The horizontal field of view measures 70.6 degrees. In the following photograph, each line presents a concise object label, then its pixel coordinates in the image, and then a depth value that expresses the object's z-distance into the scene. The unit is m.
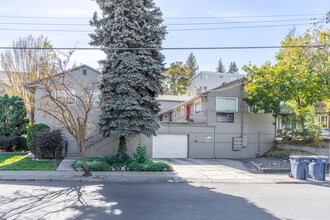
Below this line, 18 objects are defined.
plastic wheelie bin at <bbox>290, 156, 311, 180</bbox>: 11.23
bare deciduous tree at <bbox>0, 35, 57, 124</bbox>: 22.30
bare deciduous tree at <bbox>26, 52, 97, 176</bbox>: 9.80
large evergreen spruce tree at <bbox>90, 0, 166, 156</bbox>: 12.21
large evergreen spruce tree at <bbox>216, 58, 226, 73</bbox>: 64.25
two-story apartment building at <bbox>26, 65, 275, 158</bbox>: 16.12
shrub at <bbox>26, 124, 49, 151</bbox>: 13.57
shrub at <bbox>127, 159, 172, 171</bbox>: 11.78
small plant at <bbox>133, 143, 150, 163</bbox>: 12.42
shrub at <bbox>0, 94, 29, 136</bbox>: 17.11
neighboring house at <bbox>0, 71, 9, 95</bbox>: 24.05
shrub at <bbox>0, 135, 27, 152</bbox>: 16.34
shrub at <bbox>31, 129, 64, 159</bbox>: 13.30
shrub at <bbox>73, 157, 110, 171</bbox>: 11.52
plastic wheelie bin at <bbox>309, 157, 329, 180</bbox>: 11.09
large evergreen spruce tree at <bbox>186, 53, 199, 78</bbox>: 57.63
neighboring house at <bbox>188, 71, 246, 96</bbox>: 39.12
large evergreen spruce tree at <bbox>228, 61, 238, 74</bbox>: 66.59
